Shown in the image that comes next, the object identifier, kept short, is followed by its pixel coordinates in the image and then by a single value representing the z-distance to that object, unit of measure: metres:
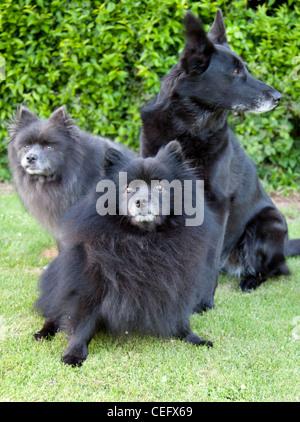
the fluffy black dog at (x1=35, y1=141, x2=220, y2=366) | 2.78
